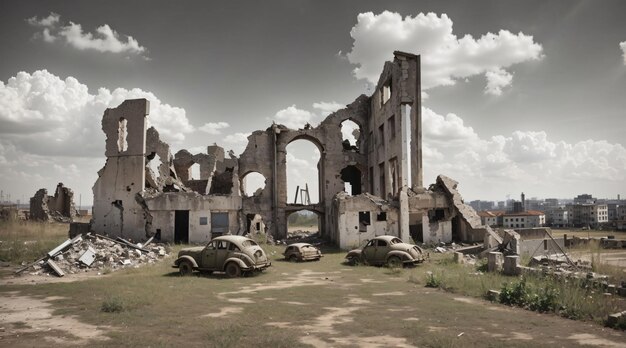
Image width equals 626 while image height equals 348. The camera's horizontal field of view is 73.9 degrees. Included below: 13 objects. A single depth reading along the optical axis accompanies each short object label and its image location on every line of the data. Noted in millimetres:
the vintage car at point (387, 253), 16328
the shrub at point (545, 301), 9227
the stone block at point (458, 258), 17153
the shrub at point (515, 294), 9777
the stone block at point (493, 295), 10258
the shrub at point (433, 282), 12286
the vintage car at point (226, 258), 14203
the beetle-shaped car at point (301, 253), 18831
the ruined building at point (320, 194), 24531
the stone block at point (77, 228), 25431
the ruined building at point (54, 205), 39875
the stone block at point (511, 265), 13109
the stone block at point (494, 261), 14062
